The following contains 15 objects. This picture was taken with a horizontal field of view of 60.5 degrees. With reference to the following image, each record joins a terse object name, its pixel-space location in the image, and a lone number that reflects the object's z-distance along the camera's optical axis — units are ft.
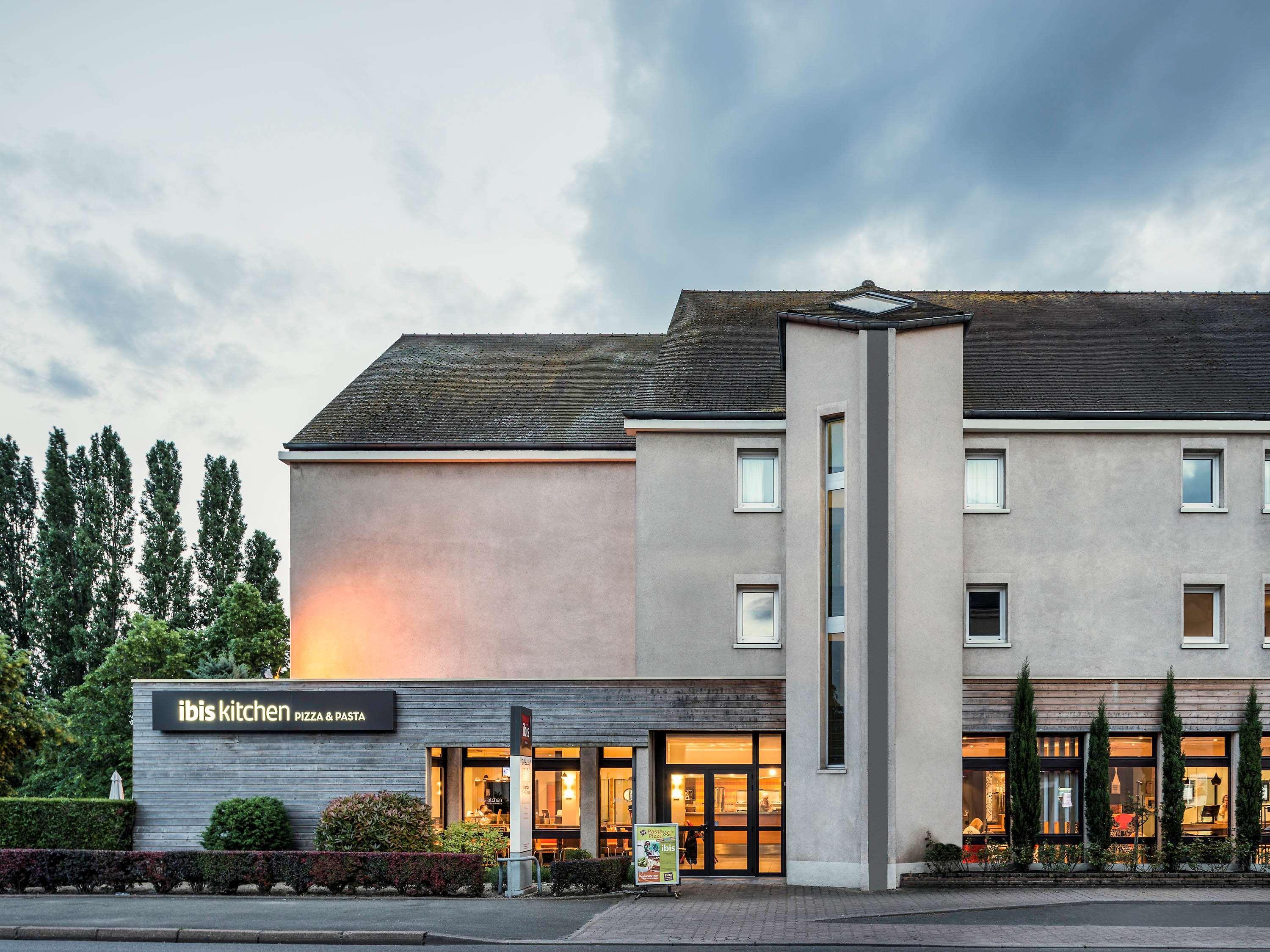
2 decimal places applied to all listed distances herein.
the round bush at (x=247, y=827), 69.26
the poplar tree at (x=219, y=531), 171.12
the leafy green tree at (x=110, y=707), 134.41
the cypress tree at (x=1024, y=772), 71.92
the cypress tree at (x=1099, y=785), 71.67
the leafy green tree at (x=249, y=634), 143.74
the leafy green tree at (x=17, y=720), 88.53
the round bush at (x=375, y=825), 67.15
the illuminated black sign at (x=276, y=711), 73.41
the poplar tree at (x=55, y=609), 150.10
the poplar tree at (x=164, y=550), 157.99
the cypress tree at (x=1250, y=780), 71.26
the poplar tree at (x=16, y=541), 156.04
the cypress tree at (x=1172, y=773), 71.97
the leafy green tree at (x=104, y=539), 151.23
